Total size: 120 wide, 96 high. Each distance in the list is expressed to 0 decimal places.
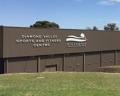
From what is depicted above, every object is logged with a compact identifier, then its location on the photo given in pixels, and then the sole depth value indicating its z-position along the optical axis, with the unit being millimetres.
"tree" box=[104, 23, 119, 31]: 86080
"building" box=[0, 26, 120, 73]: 23503
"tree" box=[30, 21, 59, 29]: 64686
